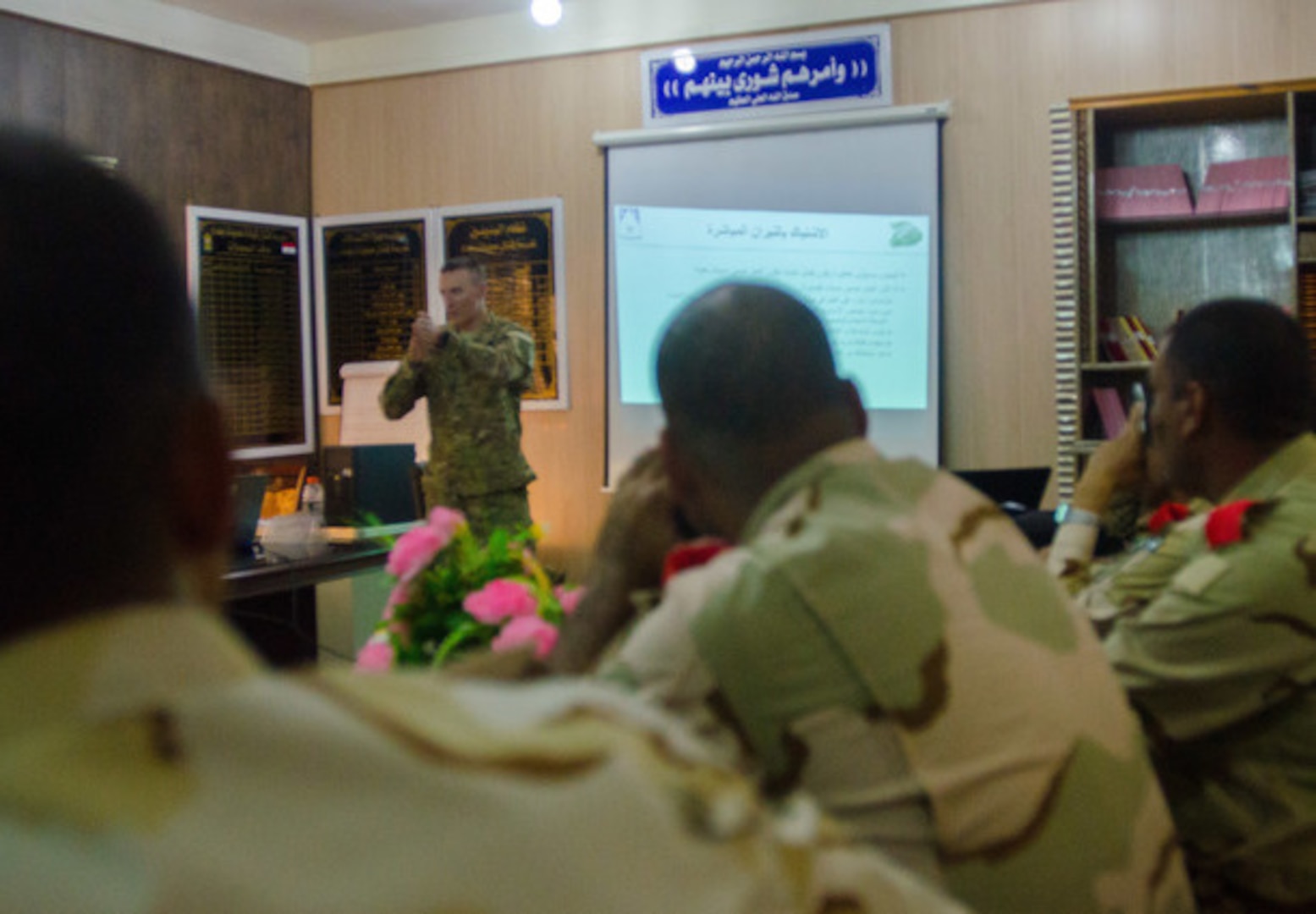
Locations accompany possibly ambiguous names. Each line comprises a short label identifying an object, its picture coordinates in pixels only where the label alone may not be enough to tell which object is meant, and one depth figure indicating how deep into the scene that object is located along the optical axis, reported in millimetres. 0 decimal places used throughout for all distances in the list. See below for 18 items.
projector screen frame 4879
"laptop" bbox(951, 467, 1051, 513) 2969
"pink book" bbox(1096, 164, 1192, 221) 4500
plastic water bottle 5258
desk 3334
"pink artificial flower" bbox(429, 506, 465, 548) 1518
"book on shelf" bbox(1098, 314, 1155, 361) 4500
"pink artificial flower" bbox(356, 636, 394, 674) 1466
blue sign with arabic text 4969
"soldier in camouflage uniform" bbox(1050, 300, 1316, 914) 1459
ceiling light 4832
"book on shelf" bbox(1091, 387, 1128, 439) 4531
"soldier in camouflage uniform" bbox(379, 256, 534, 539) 4738
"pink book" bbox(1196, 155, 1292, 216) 4355
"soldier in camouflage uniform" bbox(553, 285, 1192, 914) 951
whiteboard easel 5738
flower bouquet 1418
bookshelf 4418
